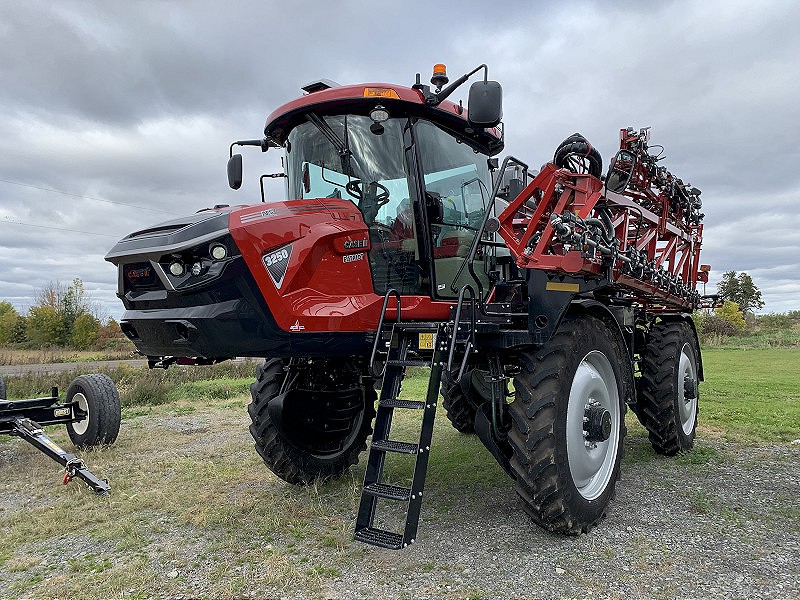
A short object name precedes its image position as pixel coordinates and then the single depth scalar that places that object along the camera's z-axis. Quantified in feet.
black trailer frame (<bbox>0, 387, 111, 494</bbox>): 17.70
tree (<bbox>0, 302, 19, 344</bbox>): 150.92
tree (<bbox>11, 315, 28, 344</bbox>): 151.85
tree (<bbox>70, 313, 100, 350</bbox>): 136.98
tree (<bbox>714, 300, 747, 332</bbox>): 143.58
